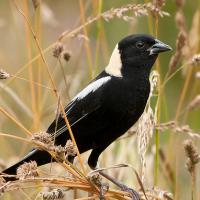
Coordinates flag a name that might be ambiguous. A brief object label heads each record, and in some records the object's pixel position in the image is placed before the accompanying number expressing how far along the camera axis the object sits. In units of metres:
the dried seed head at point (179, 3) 5.55
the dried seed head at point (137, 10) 4.73
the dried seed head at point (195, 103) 5.31
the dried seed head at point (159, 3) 4.88
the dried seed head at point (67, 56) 5.19
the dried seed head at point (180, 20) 5.60
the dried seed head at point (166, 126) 4.96
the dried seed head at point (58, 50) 4.29
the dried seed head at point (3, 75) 3.93
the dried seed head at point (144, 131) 4.88
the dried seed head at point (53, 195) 4.05
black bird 5.79
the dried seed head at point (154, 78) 5.01
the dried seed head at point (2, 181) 3.71
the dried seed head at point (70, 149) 3.87
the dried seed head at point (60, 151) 3.85
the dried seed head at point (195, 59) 4.64
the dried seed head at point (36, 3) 4.43
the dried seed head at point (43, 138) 3.79
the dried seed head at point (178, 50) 5.25
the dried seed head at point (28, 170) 3.69
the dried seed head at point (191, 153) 4.27
